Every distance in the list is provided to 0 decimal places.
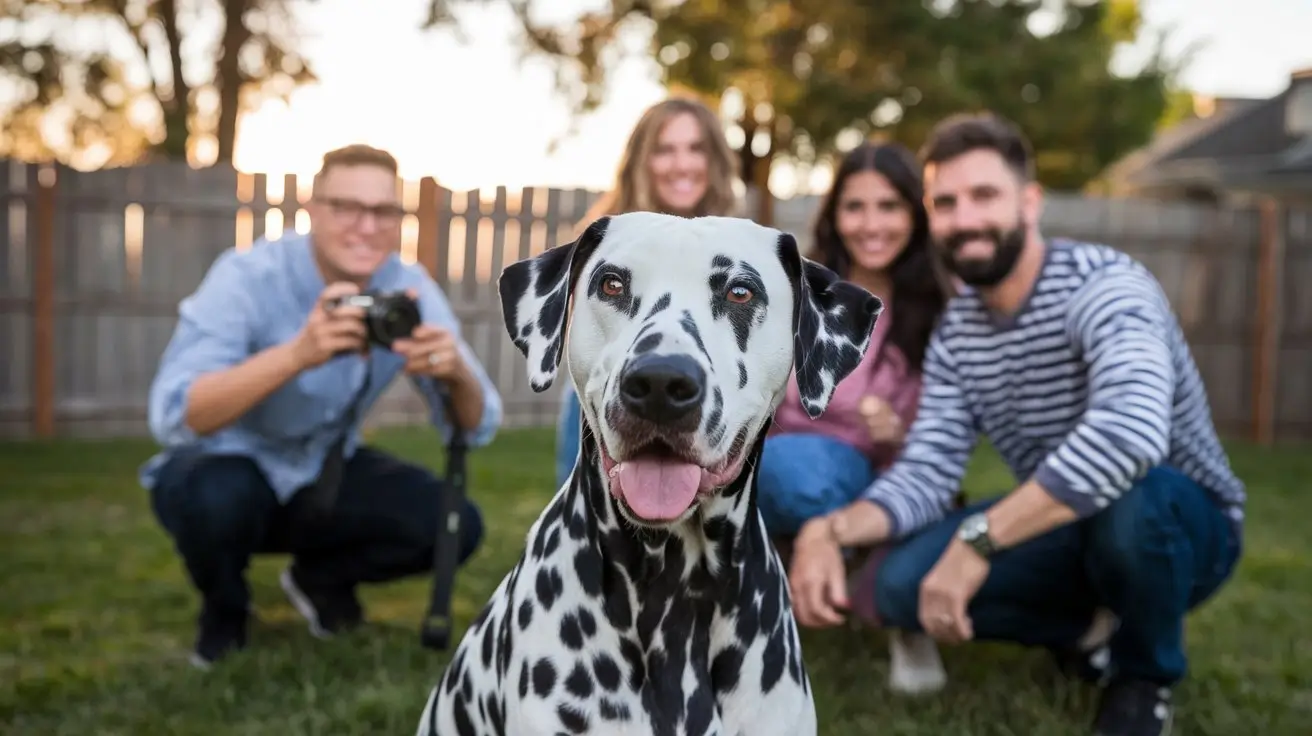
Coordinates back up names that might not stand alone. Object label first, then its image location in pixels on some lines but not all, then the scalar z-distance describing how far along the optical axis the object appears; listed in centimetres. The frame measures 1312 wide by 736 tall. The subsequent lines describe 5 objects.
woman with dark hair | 427
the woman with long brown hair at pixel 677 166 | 476
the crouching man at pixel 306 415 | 384
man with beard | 326
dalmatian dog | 214
